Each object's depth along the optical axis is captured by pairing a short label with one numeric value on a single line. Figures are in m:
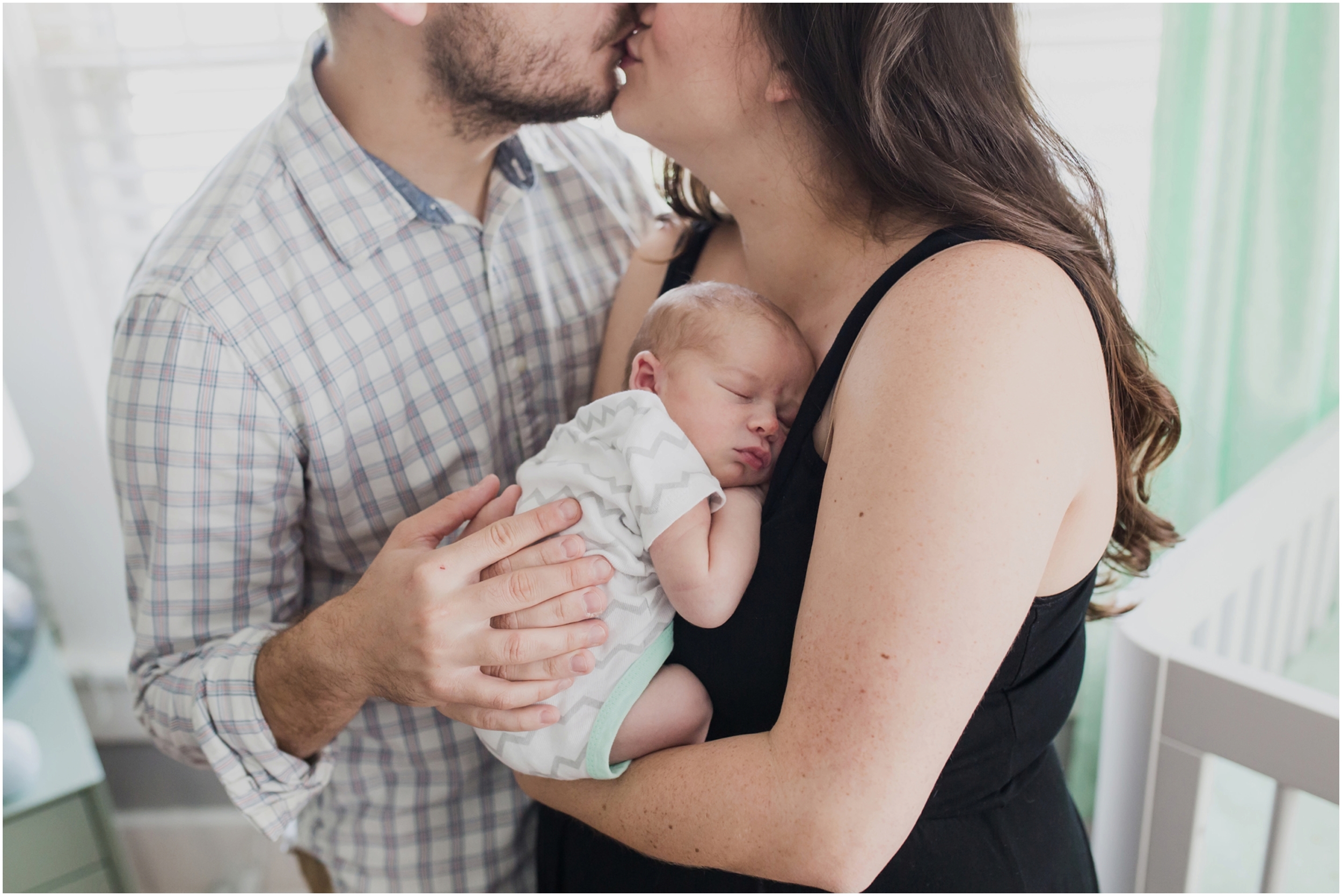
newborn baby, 0.90
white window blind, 1.87
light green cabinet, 1.58
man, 0.95
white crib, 1.06
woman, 0.74
